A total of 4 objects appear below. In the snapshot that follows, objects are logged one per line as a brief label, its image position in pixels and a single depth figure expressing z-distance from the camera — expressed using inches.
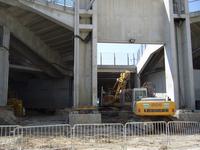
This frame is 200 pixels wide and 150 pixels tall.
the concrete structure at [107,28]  890.7
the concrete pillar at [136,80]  1464.0
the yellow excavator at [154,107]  709.3
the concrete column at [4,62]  967.0
